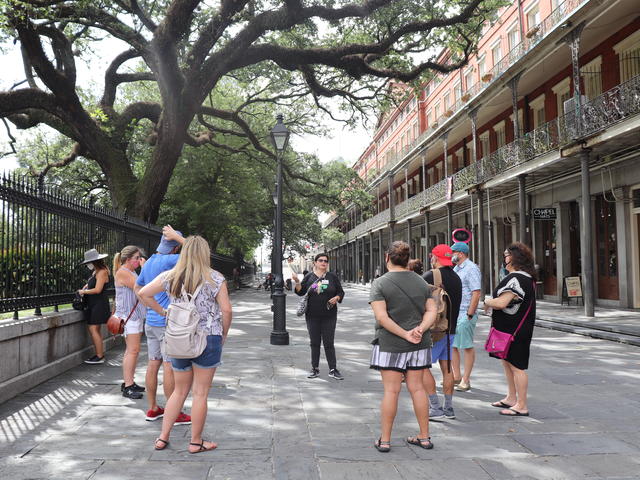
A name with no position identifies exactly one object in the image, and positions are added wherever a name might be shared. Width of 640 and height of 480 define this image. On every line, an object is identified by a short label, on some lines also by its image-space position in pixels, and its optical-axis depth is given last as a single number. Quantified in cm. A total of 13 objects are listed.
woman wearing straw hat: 783
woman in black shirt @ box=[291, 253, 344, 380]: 733
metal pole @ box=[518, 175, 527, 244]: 1808
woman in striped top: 599
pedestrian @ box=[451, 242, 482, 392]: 630
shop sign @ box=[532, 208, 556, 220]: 1820
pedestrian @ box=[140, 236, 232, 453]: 421
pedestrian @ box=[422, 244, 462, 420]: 529
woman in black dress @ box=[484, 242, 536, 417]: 534
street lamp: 1059
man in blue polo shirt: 498
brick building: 1501
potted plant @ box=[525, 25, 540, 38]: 1867
